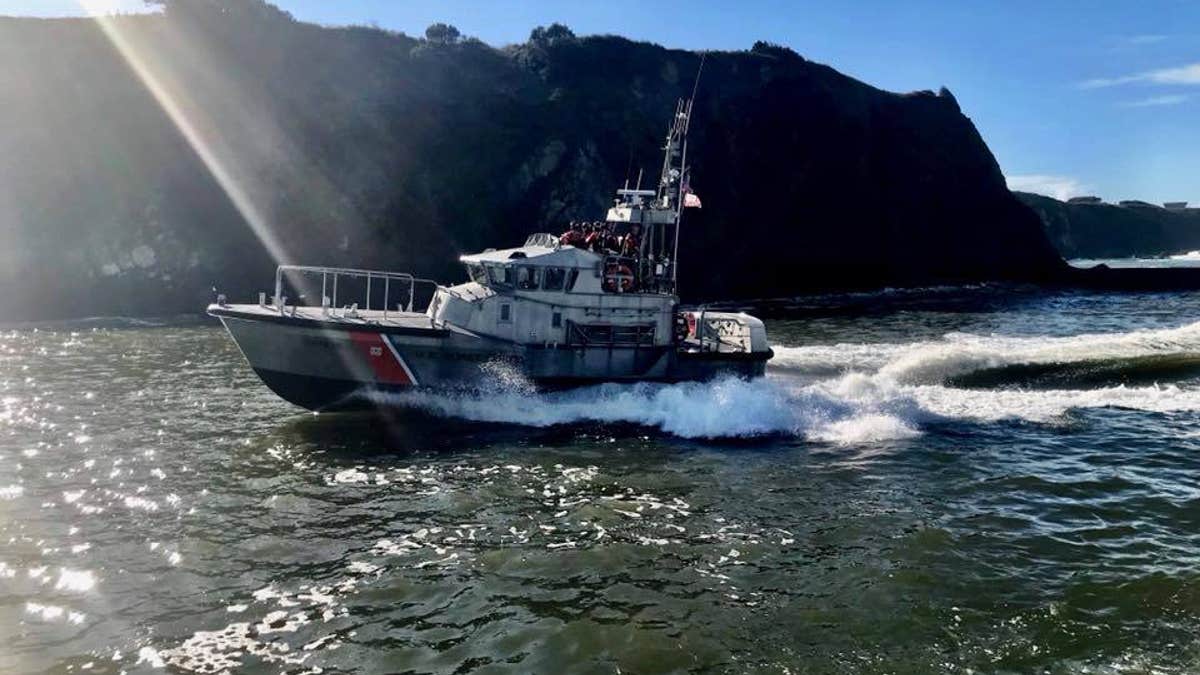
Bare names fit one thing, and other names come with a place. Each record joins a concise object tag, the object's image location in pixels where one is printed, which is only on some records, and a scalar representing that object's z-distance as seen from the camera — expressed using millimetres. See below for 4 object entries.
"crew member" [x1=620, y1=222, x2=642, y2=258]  22344
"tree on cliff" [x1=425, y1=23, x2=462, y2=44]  76250
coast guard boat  18906
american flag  21259
